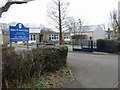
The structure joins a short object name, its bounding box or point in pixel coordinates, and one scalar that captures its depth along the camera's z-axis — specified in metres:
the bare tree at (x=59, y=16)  14.88
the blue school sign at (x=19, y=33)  5.20
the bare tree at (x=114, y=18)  20.57
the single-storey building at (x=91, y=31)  35.50
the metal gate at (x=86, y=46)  14.24
